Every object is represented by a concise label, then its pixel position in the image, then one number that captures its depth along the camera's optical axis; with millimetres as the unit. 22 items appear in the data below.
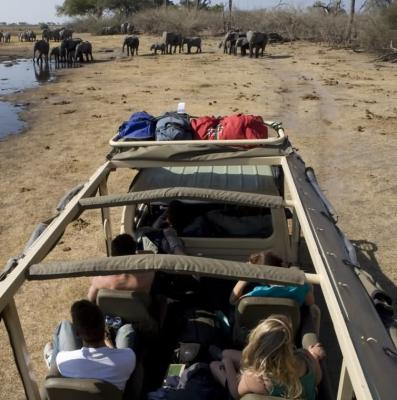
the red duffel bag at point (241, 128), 5312
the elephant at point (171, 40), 37469
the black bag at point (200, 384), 3187
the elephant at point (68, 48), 34938
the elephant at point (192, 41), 36688
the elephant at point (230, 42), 35875
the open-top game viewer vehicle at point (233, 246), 2668
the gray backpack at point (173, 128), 5328
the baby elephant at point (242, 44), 34256
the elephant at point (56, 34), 50312
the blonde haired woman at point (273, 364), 2734
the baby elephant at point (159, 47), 37250
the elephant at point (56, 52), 35362
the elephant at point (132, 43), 36750
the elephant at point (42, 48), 34406
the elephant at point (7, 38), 55344
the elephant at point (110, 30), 60834
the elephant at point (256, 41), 33375
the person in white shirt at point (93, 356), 3096
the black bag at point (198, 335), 3680
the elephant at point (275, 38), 43719
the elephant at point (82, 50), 34000
